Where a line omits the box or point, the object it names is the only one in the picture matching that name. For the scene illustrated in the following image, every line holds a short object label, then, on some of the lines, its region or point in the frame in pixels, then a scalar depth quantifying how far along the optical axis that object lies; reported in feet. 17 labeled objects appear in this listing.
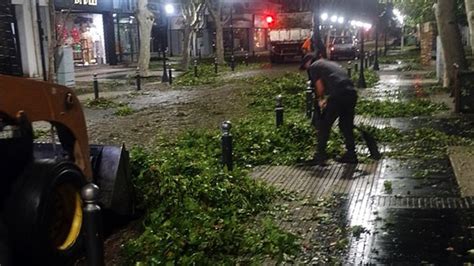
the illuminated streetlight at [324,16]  168.25
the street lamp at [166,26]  89.76
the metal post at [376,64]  102.17
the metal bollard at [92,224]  13.82
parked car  133.80
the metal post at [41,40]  60.43
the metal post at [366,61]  108.63
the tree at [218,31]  124.57
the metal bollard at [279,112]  39.14
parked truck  128.77
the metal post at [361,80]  71.10
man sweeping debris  29.86
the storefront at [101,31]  123.54
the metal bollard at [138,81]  78.89
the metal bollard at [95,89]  67.26
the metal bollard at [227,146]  28.19
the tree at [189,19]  109.60
